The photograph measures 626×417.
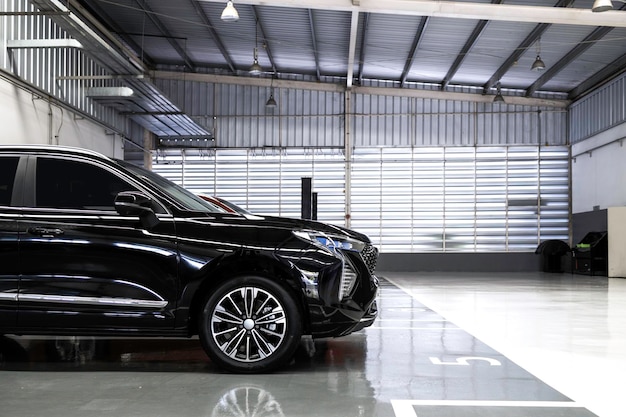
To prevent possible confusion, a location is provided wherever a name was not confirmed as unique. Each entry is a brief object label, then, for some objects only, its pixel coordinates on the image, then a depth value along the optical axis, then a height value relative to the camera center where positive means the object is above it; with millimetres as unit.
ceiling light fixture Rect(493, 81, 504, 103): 21391 +4093
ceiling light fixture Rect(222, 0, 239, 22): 12125 +3830
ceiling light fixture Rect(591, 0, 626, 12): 10992 +3691
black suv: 4602 -417
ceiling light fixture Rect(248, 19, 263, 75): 18038 +4332
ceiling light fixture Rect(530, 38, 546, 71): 17281 +4205
